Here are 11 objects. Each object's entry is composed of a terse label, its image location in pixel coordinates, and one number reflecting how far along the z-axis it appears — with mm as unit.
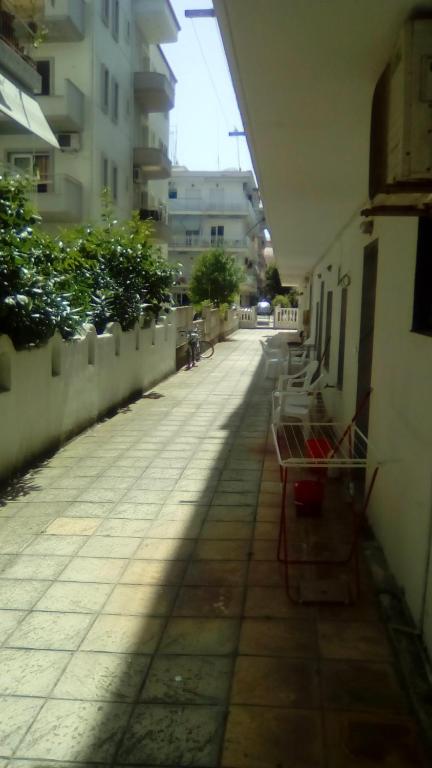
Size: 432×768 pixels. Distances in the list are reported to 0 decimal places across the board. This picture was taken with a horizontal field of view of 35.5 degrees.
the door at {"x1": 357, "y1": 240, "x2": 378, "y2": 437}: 5789
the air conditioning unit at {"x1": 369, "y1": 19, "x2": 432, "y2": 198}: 2590
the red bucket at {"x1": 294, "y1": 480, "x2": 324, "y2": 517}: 5375
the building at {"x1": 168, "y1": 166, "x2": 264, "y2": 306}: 52938
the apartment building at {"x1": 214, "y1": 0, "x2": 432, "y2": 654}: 2721
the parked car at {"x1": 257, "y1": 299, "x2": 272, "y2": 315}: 56000
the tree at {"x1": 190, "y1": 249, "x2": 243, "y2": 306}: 27984
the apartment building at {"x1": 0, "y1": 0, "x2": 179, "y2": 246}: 19062
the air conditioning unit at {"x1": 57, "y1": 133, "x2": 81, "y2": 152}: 20031
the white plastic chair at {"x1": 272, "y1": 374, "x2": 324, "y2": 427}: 7215
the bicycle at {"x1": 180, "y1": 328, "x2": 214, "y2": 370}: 16516
